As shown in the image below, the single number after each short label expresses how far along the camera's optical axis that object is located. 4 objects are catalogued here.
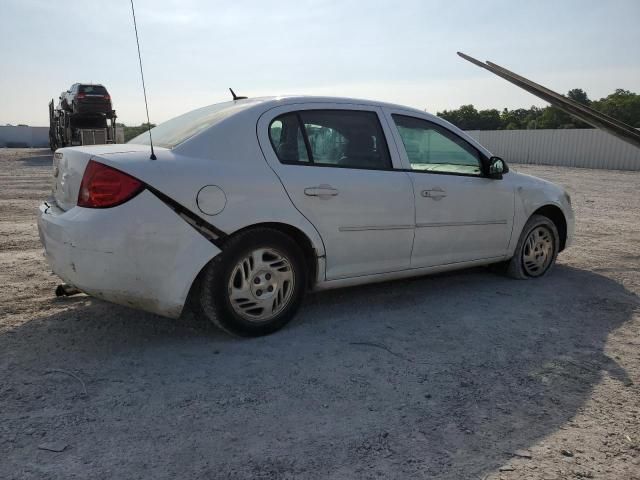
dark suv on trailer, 23.48
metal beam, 6.93
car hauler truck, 23.52
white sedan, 3.22
